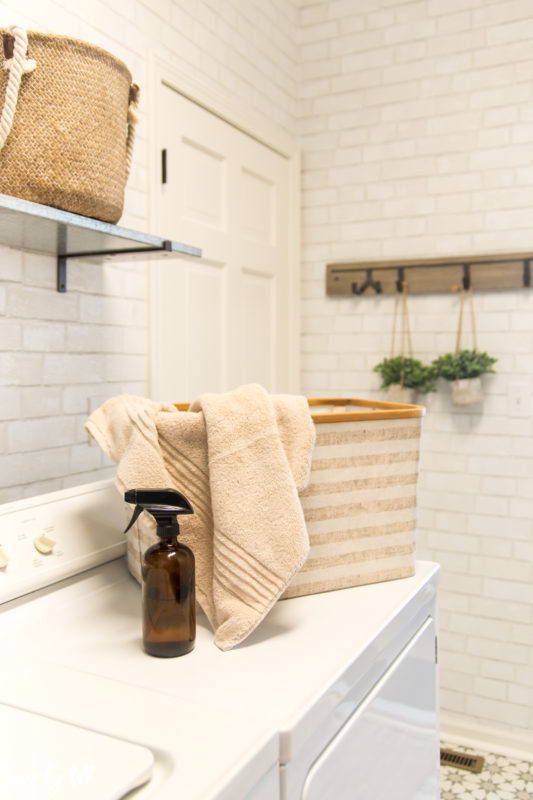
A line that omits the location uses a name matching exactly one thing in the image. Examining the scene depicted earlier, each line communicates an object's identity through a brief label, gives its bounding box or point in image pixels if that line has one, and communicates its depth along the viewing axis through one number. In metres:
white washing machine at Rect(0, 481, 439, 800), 0.69
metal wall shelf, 1.22
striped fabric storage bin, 1.19
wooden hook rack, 2.48
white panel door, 2.10
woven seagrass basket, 1.18
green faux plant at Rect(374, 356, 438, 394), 2.59
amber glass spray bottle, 0.97
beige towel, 1.02
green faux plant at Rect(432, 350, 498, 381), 2.48
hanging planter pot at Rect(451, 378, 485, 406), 2.48
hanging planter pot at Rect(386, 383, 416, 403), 2.58
